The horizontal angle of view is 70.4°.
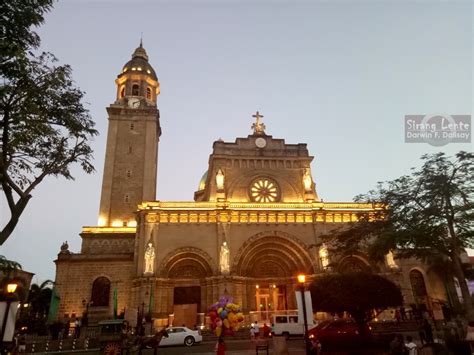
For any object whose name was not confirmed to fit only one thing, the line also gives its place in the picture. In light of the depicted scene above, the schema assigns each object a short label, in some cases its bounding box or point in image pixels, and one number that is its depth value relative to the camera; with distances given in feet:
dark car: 57.16
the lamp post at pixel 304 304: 36.86
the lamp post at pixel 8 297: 27.20
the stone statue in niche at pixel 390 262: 110.83
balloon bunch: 40.09
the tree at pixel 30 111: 33.55
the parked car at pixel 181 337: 69.15
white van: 74.66
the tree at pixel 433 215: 62.34
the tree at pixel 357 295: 60.44
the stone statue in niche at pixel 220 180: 119.34
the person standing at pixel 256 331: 71.41
